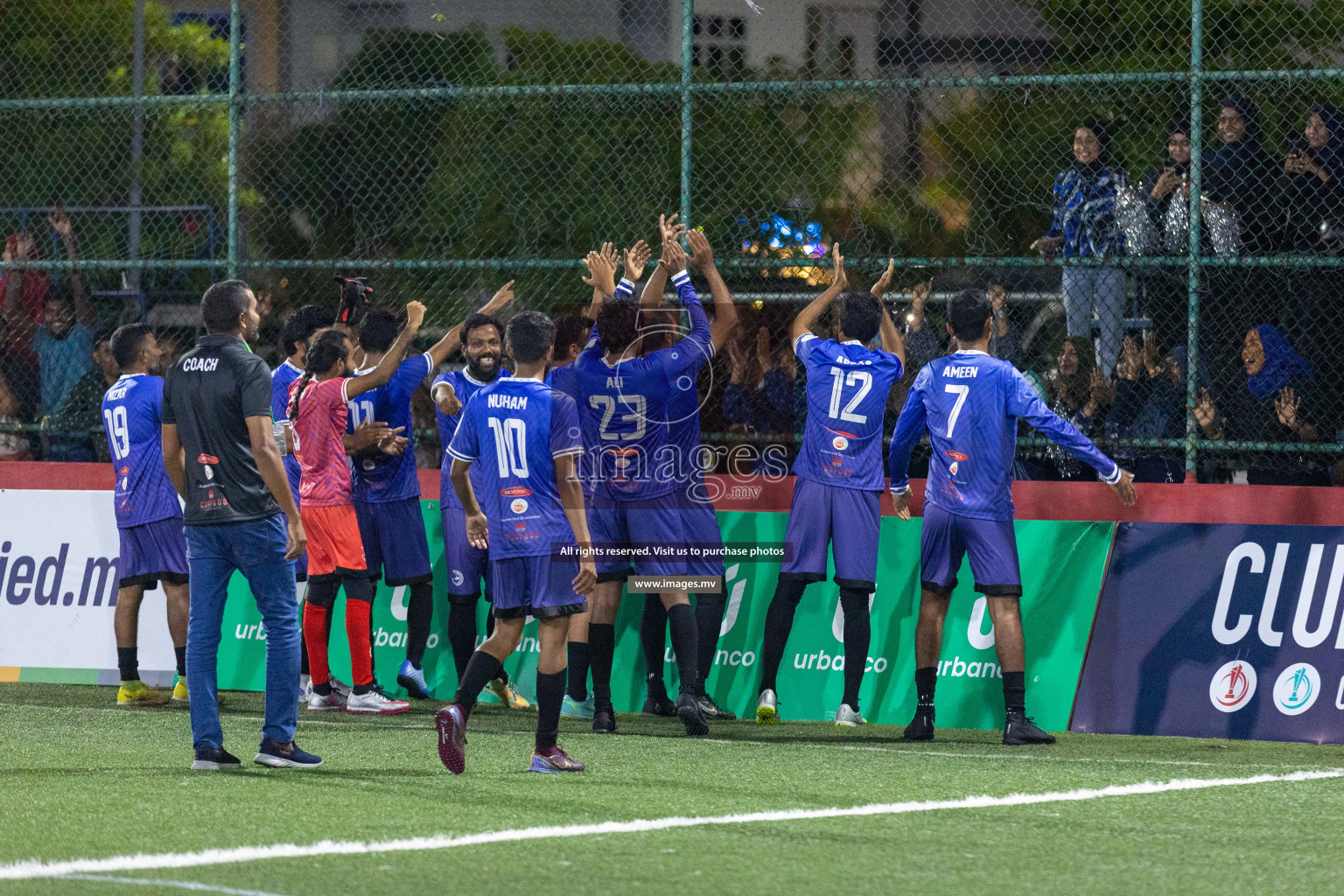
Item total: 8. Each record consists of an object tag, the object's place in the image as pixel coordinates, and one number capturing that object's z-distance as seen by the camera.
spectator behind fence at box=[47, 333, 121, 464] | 23.30
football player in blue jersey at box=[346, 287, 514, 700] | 19.58
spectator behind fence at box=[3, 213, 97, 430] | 23.84
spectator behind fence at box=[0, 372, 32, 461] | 24.05
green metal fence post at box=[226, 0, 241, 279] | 22.31
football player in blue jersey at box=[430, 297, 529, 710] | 19.34
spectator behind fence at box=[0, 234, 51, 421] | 24.09
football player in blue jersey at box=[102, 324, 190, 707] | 19.56
